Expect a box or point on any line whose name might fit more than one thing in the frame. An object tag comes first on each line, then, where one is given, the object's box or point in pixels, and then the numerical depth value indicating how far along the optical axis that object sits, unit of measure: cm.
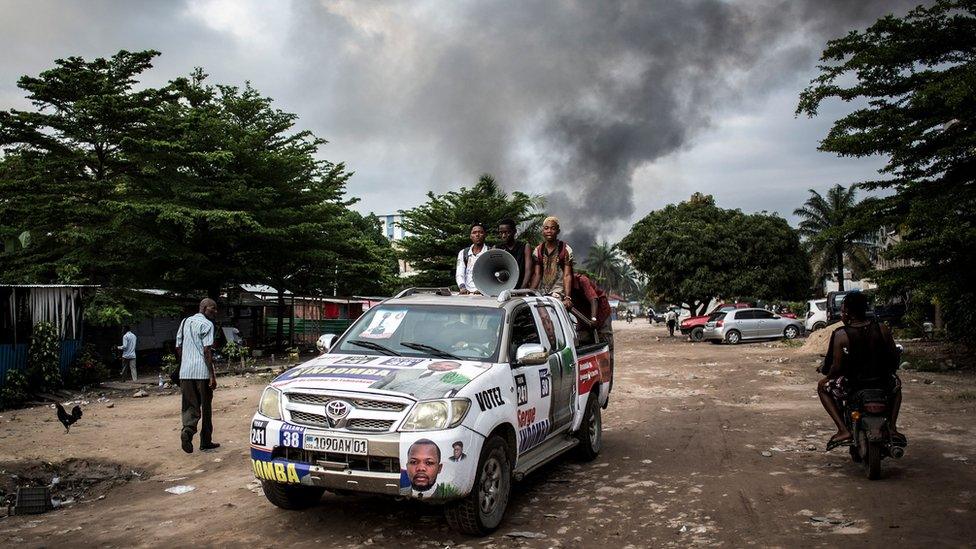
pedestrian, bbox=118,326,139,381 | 2031
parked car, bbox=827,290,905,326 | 3114
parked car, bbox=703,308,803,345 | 3219
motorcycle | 639
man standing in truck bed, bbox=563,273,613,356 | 851
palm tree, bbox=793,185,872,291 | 5603
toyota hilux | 466
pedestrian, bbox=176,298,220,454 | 866
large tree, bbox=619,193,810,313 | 3972
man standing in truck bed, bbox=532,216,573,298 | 838
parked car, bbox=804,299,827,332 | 3406
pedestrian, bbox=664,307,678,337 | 4181
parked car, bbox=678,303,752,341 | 3538
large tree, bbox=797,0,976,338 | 1441
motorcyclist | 659
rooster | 993
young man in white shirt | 832
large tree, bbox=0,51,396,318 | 2128
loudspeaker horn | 775
